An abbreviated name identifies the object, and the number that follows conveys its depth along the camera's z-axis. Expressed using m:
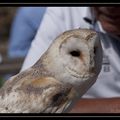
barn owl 2.47
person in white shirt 3.26
